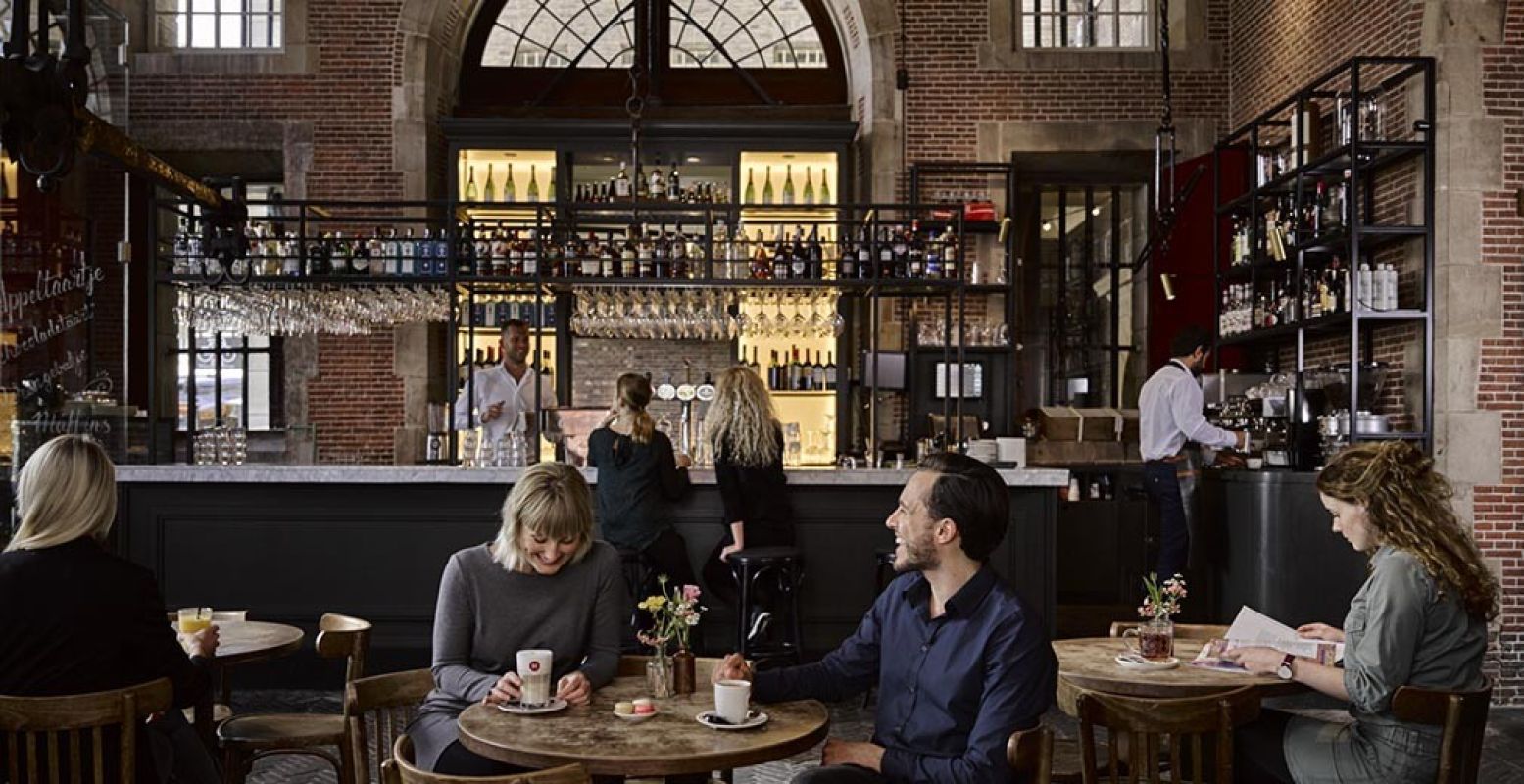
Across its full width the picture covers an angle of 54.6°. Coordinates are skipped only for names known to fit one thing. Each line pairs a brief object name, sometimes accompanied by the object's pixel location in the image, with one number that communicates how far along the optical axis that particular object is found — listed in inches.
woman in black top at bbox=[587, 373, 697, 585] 281.7
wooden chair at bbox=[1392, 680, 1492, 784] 132.5
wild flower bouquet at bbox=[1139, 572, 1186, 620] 169.6
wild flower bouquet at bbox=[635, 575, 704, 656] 143.4
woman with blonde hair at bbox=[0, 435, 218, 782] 139.9
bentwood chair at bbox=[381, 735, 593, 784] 101.4
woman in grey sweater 150.9
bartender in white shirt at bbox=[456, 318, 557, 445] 360.2
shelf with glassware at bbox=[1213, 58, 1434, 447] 300.8
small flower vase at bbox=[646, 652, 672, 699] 142.6
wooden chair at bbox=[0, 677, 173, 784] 132.9
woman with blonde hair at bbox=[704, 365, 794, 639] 281.0
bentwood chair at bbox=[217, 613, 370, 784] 174.2
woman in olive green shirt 139.2
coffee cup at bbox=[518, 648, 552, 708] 134.7
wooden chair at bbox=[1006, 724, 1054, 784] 117.6
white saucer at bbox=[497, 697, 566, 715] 133.4
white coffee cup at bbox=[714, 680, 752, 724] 127.7
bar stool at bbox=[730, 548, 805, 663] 279.1
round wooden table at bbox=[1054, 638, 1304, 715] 152.7
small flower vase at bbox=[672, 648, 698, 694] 143.2
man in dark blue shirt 123.0
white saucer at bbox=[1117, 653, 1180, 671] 163.2
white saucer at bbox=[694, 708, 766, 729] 127.6
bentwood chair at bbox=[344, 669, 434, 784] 139.2
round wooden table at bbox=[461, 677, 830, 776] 117.7
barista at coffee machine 344.8
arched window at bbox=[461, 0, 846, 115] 463.2
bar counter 297.1
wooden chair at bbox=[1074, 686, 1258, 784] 126.8
